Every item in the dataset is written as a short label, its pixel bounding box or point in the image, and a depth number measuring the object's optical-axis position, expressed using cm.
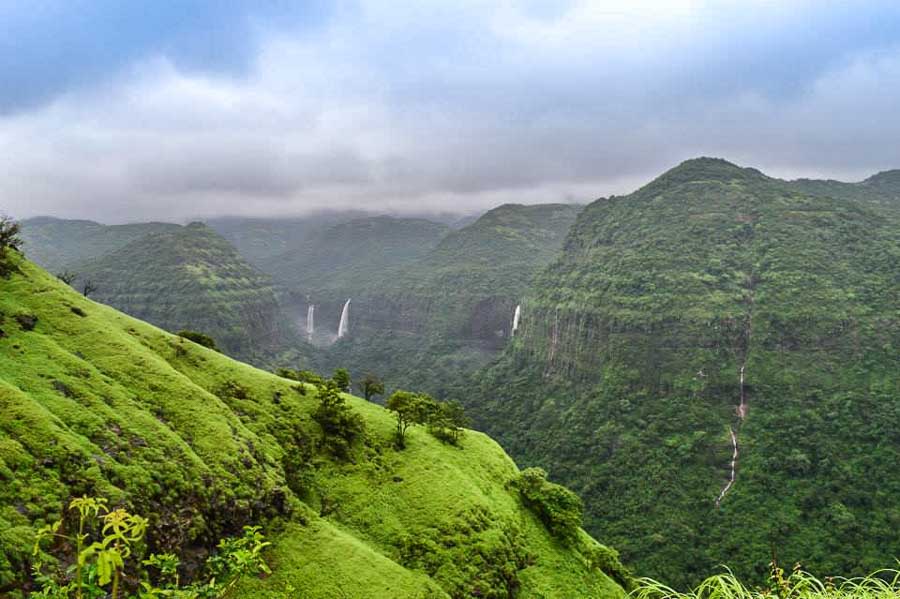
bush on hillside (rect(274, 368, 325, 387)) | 5656
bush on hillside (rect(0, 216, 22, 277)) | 3831
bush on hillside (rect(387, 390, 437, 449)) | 5062
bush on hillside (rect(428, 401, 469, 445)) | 5394
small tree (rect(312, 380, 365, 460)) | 4384
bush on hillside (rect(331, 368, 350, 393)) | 5475
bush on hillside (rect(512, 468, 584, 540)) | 4703
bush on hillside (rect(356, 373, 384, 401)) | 6397
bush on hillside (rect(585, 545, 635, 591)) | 4779
